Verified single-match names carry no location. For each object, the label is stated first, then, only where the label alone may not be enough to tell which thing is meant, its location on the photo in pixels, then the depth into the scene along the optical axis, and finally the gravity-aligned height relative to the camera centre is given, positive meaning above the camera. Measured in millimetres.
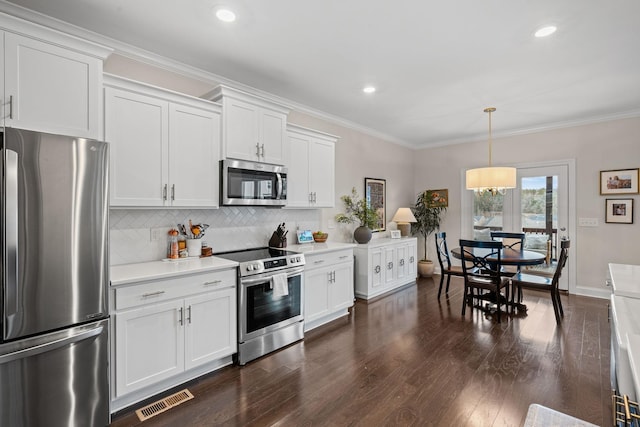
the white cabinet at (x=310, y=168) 3816 +573
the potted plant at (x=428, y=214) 6316 -13
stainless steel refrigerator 1656 -382
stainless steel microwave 3018 +304
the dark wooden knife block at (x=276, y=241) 3725 -329
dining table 3739 -543
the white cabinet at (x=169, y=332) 2123 -883
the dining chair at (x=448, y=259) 4614 -695
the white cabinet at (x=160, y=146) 2414 +565
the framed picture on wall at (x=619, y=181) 4531 +472
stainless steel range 2770 -829
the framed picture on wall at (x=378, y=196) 5461 +306
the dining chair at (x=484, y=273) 3826 -779
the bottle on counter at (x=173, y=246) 2873 -299
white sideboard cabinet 4668 -830
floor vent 2145 -1357
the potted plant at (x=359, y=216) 4828 -42
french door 5074 +93
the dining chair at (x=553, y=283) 3766 -880
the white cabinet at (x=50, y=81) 1857 +830
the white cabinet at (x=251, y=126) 3041 +893
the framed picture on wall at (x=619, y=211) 4582 +38
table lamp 5770 -104
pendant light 4090 +459
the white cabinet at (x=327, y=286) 3486 -860
